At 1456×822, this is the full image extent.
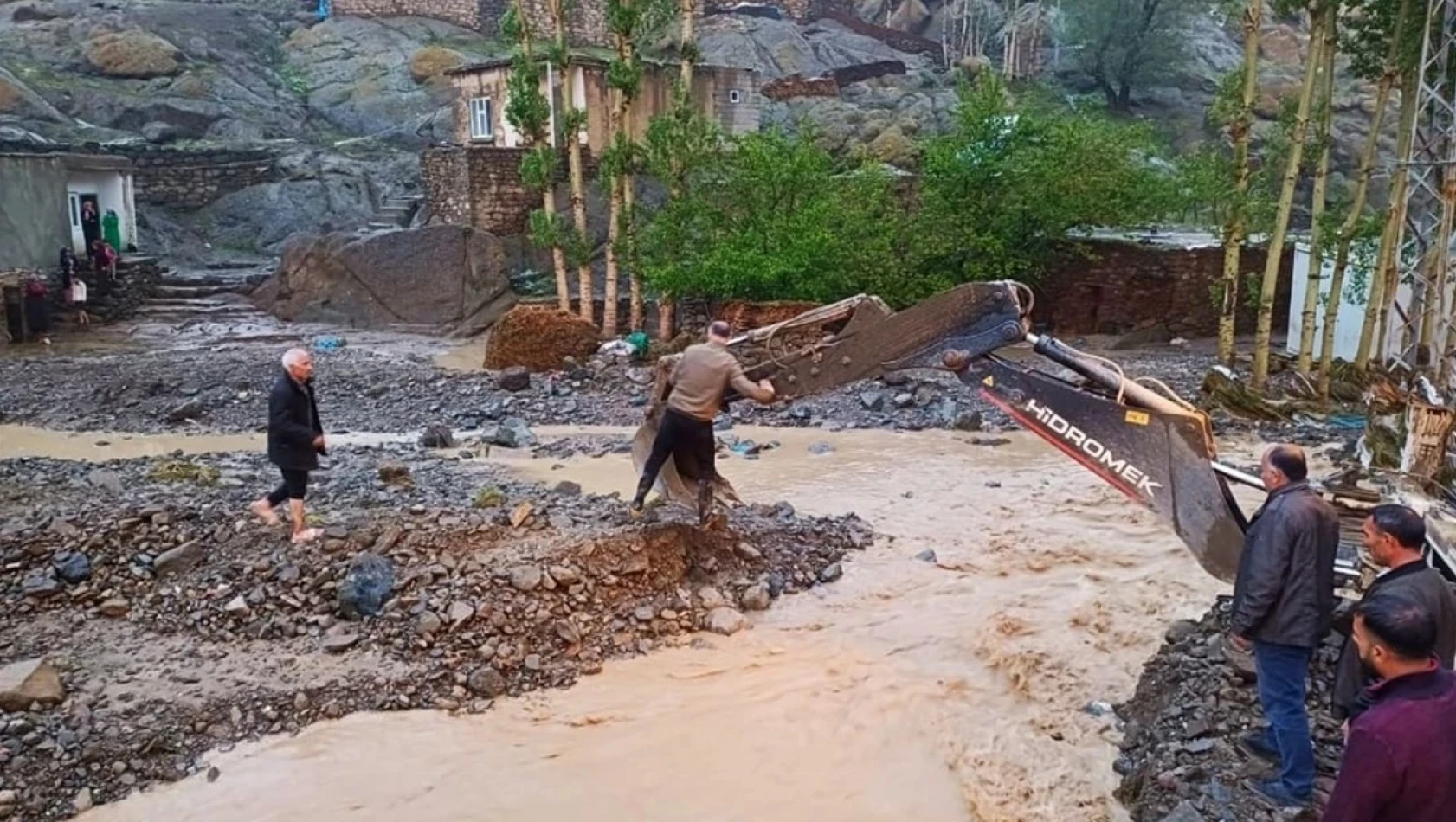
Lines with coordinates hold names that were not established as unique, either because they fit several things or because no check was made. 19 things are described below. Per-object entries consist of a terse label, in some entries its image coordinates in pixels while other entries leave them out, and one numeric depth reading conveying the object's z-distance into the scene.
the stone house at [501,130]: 25.47
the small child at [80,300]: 22.50
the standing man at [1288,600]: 4.77
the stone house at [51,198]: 22.25
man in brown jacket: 7.50
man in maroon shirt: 3.09
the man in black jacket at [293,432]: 8.24
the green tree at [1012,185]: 20.80
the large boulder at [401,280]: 23.53
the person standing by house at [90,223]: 25.30
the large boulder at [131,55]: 34.03
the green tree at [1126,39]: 37.16
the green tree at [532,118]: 18.98
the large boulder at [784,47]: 39.59
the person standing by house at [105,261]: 23.48
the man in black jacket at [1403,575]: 4.06
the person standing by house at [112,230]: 25.94
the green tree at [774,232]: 18.88
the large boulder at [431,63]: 37.16
